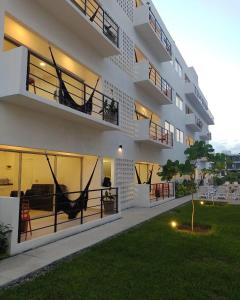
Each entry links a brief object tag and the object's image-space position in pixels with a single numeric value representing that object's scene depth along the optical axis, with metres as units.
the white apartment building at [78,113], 7.28
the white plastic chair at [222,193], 19.97
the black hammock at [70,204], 8.17
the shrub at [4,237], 5.89
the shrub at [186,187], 10.61
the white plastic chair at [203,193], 19.15
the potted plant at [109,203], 10.73
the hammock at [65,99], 8.60
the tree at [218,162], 14.77
